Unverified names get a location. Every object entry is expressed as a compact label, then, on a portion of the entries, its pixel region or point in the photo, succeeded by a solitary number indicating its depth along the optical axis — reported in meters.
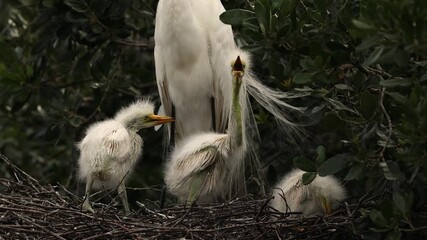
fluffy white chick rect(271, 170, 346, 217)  7.66
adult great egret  9.07
